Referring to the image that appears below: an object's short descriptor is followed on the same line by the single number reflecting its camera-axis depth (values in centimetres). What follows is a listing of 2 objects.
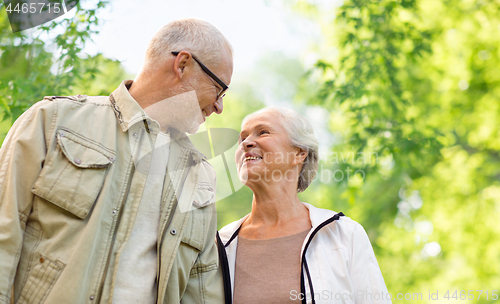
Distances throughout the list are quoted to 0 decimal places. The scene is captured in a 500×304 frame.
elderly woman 213
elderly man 149
